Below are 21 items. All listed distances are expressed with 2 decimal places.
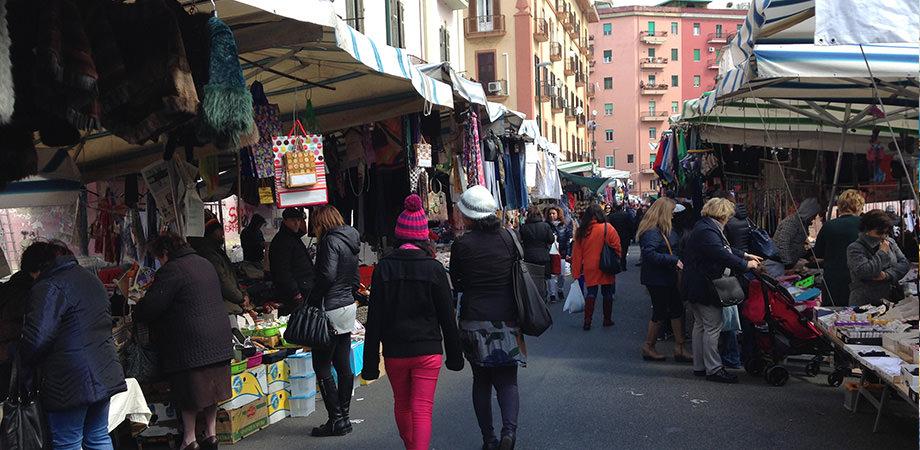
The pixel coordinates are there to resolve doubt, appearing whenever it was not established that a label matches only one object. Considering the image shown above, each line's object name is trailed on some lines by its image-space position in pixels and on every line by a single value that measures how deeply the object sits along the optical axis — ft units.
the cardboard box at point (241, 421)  20.48
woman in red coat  35.81
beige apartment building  128.16
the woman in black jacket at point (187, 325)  17.57
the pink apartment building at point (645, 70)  253.24
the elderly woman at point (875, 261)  22.77
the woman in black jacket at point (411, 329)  16.03
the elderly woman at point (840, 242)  24.66
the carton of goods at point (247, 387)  20.48
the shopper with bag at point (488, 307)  17.61
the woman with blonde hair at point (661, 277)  28.40
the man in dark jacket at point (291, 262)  24.20
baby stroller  24.08
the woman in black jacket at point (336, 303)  20.67
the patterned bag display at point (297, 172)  20.07
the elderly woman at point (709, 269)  24.50
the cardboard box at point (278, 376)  22.18
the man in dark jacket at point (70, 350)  14.65
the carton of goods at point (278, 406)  22.29
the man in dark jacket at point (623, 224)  62.90
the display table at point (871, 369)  16.16
